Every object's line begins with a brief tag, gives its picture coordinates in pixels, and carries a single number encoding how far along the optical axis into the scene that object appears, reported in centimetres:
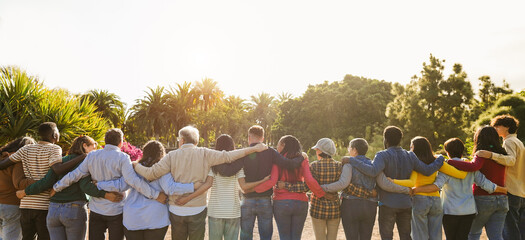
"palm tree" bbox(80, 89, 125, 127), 4241
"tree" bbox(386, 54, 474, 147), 1953
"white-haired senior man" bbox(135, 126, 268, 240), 425
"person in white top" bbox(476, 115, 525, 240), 496
